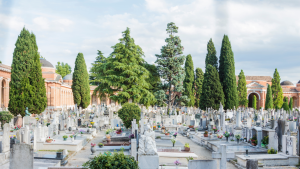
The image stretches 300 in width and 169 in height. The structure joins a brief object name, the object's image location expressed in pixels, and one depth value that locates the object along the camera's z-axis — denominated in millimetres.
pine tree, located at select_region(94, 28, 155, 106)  29969
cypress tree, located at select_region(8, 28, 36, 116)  22266
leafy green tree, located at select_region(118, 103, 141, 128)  17031
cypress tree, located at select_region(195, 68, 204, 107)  40750
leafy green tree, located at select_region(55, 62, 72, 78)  68000
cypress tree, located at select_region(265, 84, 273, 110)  44281
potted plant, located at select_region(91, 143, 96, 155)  10358
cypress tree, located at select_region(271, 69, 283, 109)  48375
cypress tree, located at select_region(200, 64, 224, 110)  30641
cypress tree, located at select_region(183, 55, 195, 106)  39169
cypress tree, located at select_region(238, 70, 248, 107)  45175
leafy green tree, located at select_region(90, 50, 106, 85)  52344
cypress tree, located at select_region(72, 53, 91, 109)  36344
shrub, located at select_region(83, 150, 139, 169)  5215
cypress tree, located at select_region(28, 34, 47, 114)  22688
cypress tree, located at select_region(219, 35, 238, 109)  32594
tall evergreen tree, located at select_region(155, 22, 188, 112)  32875
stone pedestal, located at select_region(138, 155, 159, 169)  7398
